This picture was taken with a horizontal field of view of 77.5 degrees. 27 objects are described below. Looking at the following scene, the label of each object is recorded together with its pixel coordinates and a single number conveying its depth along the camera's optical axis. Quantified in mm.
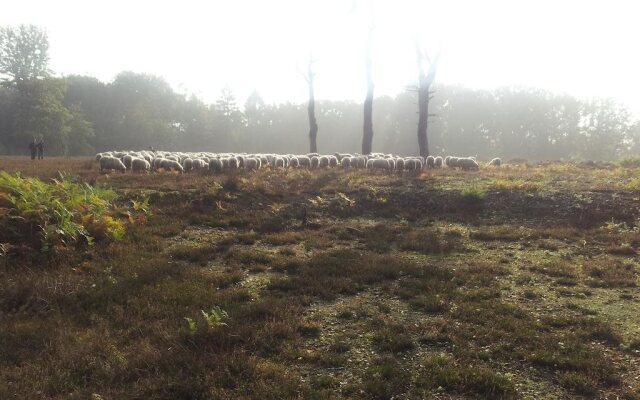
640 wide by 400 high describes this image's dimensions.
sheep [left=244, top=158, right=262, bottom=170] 23594
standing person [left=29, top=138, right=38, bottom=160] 37312
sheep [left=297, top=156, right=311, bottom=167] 26330
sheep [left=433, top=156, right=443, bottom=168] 26188
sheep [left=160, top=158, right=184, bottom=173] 21234
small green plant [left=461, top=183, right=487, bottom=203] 14469
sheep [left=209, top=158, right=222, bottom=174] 21406
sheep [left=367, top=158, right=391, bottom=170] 23625
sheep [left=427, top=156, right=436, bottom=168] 26012
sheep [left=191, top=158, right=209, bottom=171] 21661
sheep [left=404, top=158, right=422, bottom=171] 23672
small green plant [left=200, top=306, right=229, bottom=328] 5543
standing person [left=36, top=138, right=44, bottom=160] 37434
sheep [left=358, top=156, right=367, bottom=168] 26141
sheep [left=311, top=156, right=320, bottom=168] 26291
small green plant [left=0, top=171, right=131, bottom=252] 8344
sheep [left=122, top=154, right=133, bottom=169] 22344
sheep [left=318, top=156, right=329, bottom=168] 26438
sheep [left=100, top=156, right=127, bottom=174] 21031
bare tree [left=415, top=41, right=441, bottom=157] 27766
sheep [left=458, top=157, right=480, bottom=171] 24981
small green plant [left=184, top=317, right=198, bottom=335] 5457
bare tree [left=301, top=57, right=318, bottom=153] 36281
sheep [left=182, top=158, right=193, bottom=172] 21769
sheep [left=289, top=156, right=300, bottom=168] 25953
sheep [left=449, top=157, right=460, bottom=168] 25641
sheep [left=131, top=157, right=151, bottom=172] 21125
